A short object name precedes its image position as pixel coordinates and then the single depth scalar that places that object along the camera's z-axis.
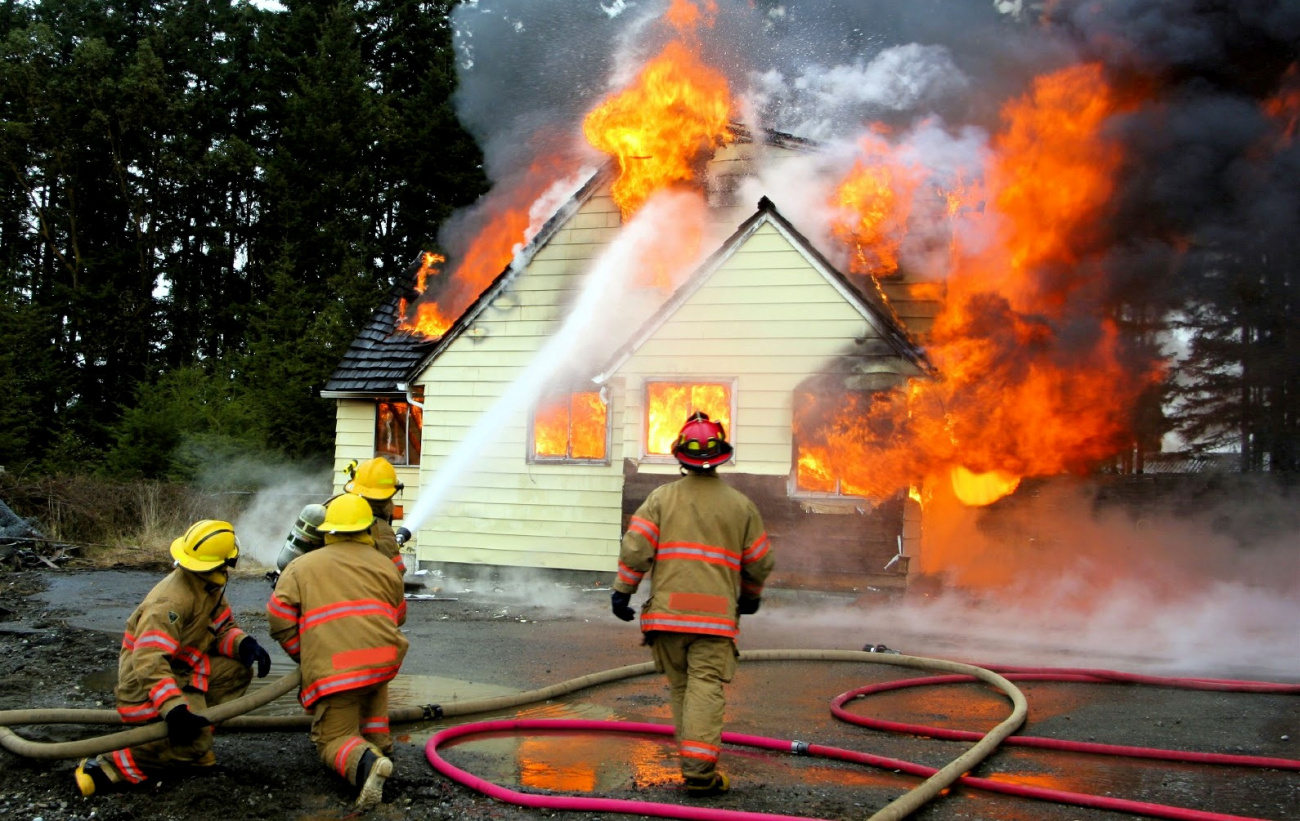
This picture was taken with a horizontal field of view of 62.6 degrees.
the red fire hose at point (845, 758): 4.55
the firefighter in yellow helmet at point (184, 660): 4.92
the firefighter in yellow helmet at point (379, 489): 6.32
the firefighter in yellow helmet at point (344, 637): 4.93
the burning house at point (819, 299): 12.00
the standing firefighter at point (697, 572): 5.20
